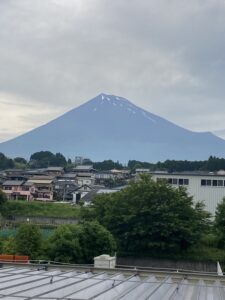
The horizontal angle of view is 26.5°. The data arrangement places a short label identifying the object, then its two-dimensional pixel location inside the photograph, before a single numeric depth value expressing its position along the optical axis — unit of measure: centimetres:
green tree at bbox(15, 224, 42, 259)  1886
